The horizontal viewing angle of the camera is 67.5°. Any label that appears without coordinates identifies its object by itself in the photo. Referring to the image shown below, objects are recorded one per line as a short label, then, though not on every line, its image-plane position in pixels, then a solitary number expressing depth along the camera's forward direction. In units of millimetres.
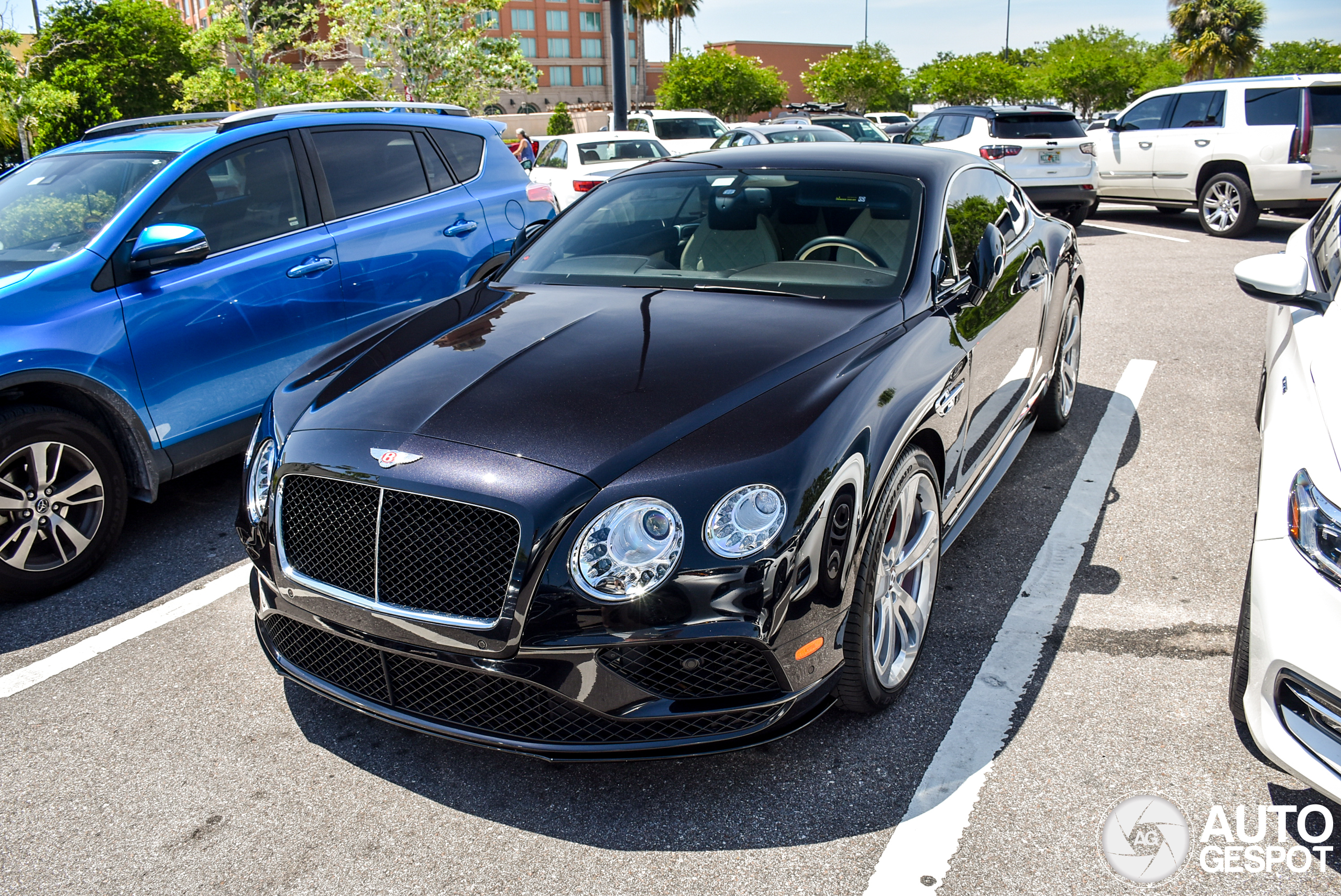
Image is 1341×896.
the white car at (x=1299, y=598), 2275
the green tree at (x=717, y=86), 50844
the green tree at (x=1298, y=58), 87688
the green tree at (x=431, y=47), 26828
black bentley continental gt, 2393
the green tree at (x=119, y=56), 44344
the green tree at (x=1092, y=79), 55750
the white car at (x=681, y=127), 20453
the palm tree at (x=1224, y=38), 54656
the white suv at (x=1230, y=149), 11547
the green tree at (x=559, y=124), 47344
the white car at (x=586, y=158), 13594
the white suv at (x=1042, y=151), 13094
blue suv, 3908
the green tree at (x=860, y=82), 57562
